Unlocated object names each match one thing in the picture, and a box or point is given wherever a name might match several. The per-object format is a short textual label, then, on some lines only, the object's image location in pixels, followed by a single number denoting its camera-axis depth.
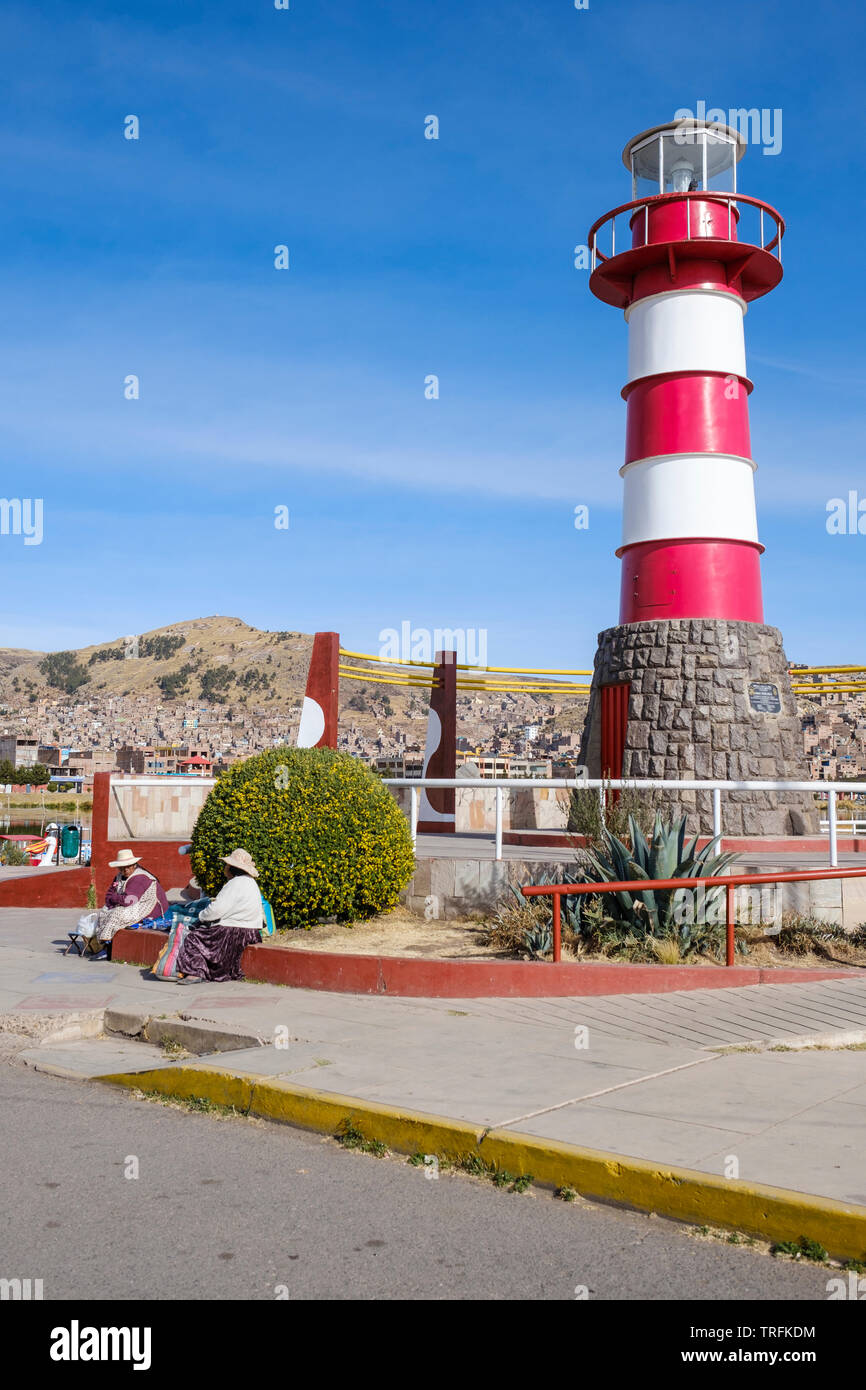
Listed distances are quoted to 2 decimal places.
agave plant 9.22
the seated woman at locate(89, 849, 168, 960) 10.96
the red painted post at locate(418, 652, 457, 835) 20.51
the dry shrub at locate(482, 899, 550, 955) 9.46
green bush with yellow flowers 10.34
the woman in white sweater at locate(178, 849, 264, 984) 9.50
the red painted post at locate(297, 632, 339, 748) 18.62
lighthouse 15.56
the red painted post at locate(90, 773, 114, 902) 14.70
